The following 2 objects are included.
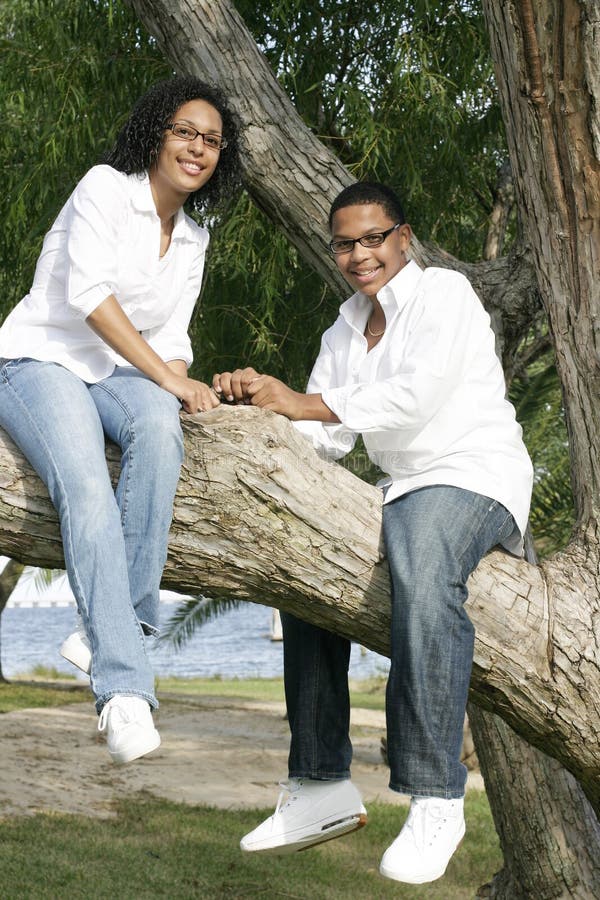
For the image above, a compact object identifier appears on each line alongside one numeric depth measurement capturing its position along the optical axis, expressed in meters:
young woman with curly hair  2.53
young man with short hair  2.72
